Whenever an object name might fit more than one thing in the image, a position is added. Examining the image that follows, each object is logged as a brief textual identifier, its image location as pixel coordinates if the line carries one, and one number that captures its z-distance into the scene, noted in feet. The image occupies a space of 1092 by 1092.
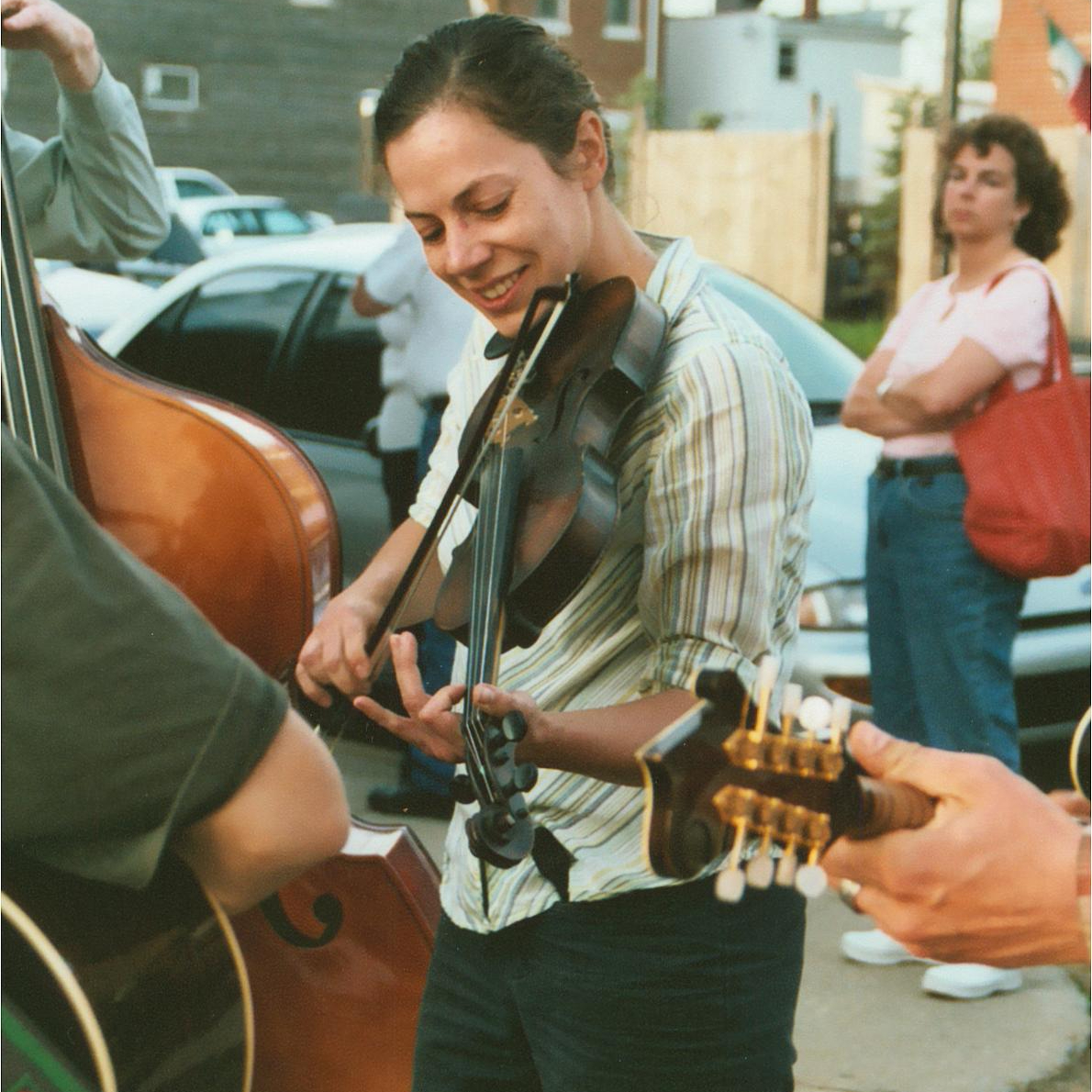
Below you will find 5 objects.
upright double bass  6.40
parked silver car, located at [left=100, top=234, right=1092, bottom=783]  13.58
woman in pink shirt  10.77
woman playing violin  4.96
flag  18.80
